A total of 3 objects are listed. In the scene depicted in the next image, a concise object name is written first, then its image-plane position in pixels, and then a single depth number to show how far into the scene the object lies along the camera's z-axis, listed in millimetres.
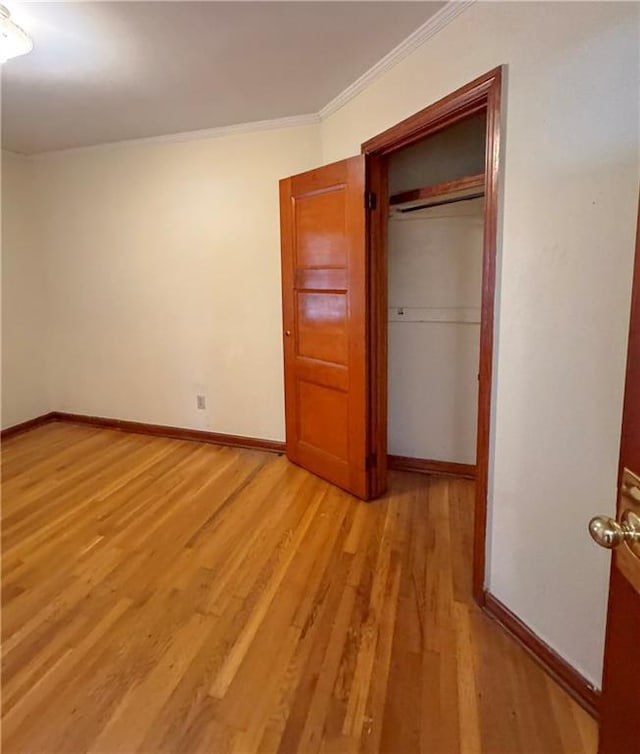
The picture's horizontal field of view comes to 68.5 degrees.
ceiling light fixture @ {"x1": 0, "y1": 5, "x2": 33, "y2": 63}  1753
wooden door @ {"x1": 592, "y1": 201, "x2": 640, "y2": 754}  750
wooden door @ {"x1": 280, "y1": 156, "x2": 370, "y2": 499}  2572
